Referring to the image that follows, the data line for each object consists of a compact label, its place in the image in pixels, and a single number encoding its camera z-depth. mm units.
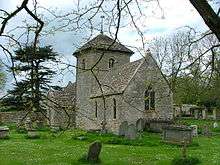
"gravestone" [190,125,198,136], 26217
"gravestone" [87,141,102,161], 13613
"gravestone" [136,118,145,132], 29054
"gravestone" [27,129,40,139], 24084
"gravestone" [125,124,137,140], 21710
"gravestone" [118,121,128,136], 23921
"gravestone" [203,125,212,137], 27070
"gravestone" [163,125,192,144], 20816
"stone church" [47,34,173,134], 30682
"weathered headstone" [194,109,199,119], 51192
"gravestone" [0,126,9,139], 23363
